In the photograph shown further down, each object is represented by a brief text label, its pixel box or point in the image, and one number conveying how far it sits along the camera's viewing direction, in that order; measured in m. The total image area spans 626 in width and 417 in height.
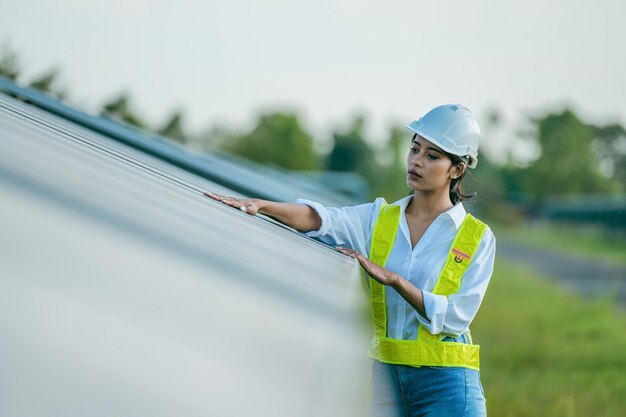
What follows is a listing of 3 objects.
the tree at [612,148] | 116.94
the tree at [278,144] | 81.02
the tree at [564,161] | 105.31
